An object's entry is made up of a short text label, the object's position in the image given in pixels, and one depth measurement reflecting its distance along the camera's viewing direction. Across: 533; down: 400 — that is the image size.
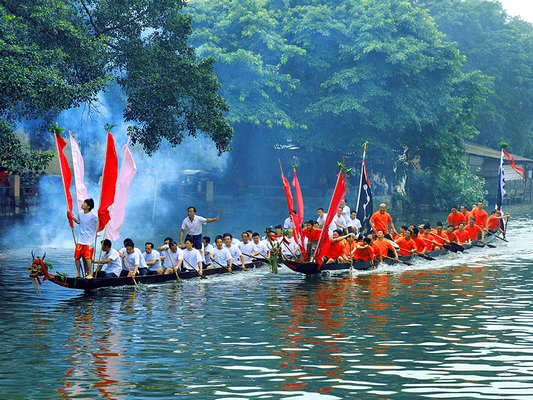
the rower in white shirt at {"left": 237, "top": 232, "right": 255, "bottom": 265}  25.36
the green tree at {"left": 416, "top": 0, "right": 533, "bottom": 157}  71.00
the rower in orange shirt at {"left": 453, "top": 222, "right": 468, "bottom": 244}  30.62
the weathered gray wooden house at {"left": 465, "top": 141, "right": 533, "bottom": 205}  63.80
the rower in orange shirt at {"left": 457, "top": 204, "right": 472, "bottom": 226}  32.57
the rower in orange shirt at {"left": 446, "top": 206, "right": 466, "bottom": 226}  32.44
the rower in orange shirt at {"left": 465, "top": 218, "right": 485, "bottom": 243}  31.36
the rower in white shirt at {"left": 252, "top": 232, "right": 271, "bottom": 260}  25.45
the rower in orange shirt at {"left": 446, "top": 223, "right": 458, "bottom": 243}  29.69
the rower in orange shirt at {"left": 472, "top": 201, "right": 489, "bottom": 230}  33.00
